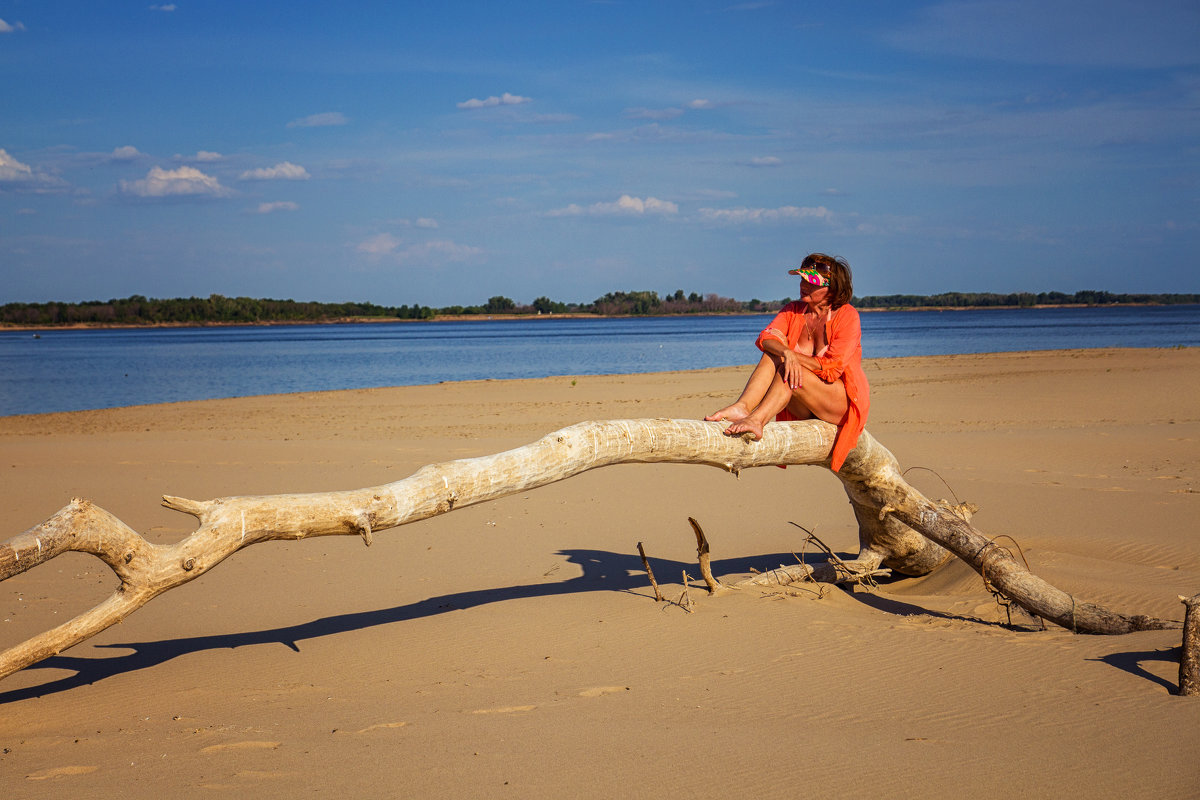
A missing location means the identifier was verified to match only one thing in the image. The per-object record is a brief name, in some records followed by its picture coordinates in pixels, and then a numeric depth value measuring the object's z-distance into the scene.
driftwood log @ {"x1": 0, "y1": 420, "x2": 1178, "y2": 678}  4.07
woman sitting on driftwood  5.66
